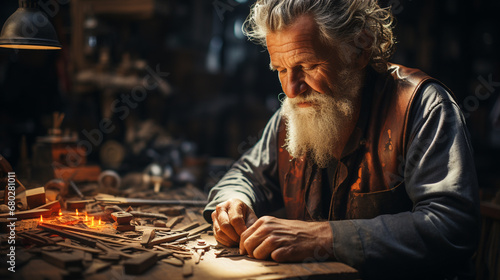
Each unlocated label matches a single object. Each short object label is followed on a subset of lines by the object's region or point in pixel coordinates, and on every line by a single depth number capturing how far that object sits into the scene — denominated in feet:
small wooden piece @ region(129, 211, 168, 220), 8.61
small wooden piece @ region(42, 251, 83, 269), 5.71
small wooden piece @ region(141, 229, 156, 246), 6.79
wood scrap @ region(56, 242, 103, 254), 6.35
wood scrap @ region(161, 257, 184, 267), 6.11
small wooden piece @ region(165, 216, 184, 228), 8.15
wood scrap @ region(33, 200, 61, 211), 8.20
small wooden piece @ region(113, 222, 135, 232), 7.52
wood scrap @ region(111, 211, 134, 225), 7.56
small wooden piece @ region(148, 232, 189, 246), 6.93
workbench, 5.67
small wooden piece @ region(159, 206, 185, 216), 9.10
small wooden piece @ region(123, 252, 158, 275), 5.59
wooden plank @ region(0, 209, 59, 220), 7.76
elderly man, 6.19
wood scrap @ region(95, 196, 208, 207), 9.54
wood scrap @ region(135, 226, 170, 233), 7.69
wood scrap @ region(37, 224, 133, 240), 7.11
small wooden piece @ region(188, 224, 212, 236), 7.78
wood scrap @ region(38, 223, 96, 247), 6.73
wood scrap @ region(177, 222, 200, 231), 7.95
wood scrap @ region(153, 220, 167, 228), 8.00
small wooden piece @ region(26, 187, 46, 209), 8.17
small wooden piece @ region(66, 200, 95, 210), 8.85
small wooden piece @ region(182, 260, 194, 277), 5.70
